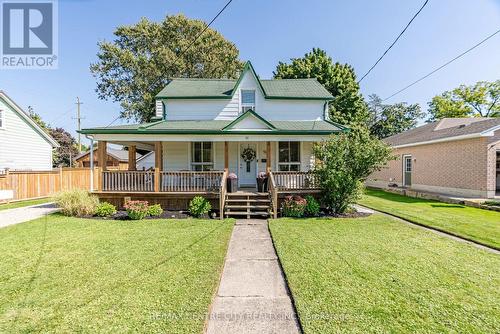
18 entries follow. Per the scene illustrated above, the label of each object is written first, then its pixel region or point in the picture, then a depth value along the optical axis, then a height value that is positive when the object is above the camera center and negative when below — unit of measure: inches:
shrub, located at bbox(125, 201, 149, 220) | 343.6 -56.3
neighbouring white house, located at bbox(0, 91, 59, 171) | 627.5 +88.8
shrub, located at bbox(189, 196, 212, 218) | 359.9 -55.8
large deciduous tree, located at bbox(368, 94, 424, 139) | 1648.6 +333.7
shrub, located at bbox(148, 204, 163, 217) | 361.3 -61.2
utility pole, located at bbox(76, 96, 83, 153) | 1443.2 +352.0
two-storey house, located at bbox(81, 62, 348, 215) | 387.5 +54.8
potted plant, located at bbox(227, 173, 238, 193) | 401.1 -21.5
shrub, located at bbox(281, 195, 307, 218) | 354.9 -57.4
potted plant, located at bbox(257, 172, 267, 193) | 404.2 -22.4
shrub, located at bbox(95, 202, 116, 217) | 358.9 -58.4
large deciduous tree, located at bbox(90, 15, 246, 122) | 1011.3 +469.4
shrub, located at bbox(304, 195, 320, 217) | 361.1 -60.1
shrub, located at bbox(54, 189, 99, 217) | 361.4 -48.3
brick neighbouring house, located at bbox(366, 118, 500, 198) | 476.4 +18.9
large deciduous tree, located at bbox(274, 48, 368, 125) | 937.5 +327.6
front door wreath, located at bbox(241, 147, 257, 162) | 487.2 +30.4
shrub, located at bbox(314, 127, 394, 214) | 348.8 +8.0
